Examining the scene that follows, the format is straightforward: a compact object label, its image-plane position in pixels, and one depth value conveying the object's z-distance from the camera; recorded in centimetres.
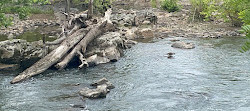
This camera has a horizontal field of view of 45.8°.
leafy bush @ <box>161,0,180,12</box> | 5722
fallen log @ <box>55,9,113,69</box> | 2080
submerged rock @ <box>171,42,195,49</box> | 2850
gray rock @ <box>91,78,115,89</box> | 1647
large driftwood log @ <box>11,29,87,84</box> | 1852
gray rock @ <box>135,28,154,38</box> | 3666
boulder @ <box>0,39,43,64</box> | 2125
